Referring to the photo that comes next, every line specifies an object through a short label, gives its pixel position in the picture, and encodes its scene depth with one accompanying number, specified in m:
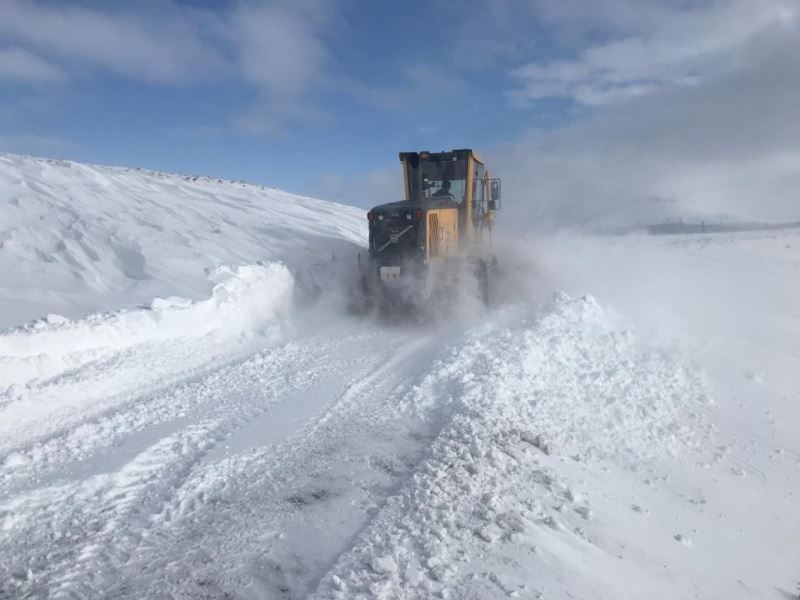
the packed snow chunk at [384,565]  3.49
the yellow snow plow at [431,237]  11.02
